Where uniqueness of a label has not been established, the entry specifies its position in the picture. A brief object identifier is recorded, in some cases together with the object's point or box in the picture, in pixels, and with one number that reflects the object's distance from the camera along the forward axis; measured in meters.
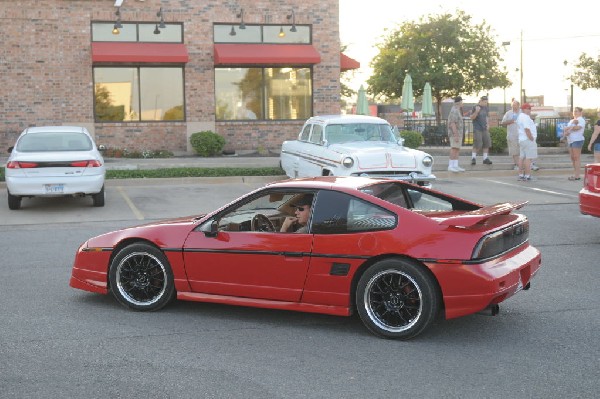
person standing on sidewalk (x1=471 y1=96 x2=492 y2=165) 21.39
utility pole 61.84
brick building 24.39
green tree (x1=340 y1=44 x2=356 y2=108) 61.60
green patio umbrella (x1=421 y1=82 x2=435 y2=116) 30.25
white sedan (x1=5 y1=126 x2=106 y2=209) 14.62
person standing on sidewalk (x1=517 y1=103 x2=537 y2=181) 19.14
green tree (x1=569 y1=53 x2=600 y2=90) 60.31
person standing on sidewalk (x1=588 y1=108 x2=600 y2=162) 17.53
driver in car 6.98
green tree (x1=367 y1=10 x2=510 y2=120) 47.78
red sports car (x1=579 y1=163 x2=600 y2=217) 10.76
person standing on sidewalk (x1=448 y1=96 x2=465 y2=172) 20.74
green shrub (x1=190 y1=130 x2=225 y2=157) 24.84
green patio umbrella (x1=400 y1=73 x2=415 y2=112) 28.78
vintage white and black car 15.37
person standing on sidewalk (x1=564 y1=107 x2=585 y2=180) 19.17
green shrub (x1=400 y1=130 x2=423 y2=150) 25.10
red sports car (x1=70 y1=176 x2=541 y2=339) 6.36
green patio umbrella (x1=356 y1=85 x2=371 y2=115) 27.41
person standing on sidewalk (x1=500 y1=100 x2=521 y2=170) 20.34
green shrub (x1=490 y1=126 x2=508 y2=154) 25.53
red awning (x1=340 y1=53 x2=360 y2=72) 27.59
